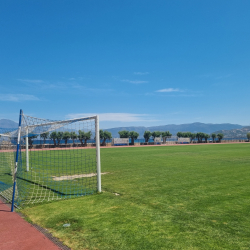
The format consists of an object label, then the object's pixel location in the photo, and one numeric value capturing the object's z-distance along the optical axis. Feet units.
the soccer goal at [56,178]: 26.62
